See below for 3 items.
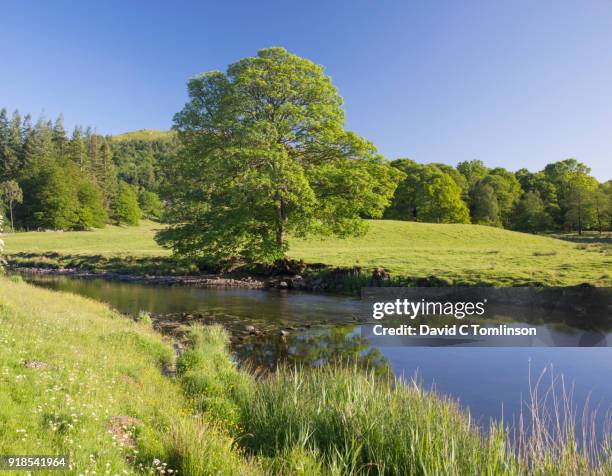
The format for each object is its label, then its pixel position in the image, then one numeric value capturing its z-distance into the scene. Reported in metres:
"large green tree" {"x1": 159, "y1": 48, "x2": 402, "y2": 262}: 28.19
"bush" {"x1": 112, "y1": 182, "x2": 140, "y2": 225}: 111.94
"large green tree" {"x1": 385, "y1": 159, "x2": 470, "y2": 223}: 83.31
